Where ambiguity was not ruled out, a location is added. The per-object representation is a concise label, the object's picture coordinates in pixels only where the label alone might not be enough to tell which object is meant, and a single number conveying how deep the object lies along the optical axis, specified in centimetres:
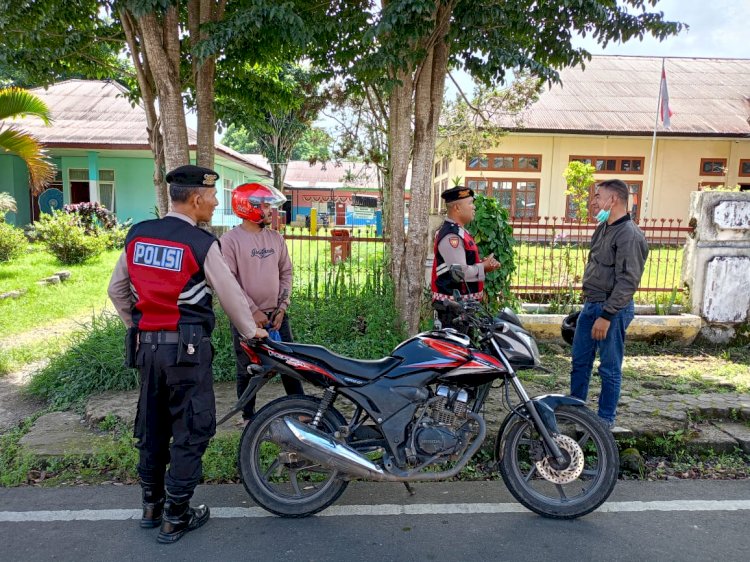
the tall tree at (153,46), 565
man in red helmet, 410
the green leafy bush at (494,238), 627
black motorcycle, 319
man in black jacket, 401
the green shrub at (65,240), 1224
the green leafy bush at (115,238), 1480
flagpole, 1977
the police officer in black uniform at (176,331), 294
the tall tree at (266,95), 739
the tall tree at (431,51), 511
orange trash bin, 672
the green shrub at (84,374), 525
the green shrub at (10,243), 1249
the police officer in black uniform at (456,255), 433
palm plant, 868
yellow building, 1975
